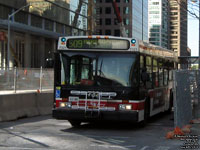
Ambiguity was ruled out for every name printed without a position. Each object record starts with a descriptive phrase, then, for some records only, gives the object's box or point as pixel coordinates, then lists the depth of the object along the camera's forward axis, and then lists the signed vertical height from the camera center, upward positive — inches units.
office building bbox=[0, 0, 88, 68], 2064.5 +278.2
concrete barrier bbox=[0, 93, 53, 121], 551.9 -51.8
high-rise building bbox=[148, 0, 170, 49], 6245.1 +754.4
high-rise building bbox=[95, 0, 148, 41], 4443.9 +653.1
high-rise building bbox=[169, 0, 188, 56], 6710.6 +573.8
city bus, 448.8 -7.9
